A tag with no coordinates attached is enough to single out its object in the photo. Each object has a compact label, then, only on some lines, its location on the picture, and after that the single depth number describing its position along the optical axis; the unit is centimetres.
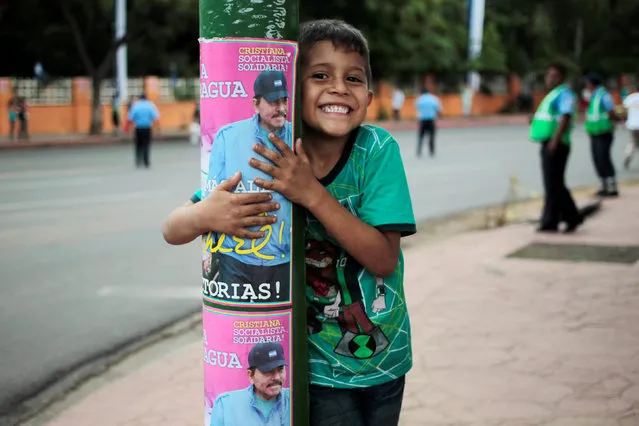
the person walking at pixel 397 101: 4250
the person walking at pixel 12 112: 2889
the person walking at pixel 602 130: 1302
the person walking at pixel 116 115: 3215
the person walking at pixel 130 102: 2618
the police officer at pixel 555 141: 925
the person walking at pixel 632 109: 1650
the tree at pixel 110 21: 3028
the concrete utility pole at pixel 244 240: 200
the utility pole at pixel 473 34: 4656
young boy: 220
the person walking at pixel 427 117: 2134
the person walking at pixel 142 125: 1853
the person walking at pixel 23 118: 2864
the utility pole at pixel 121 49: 2995
